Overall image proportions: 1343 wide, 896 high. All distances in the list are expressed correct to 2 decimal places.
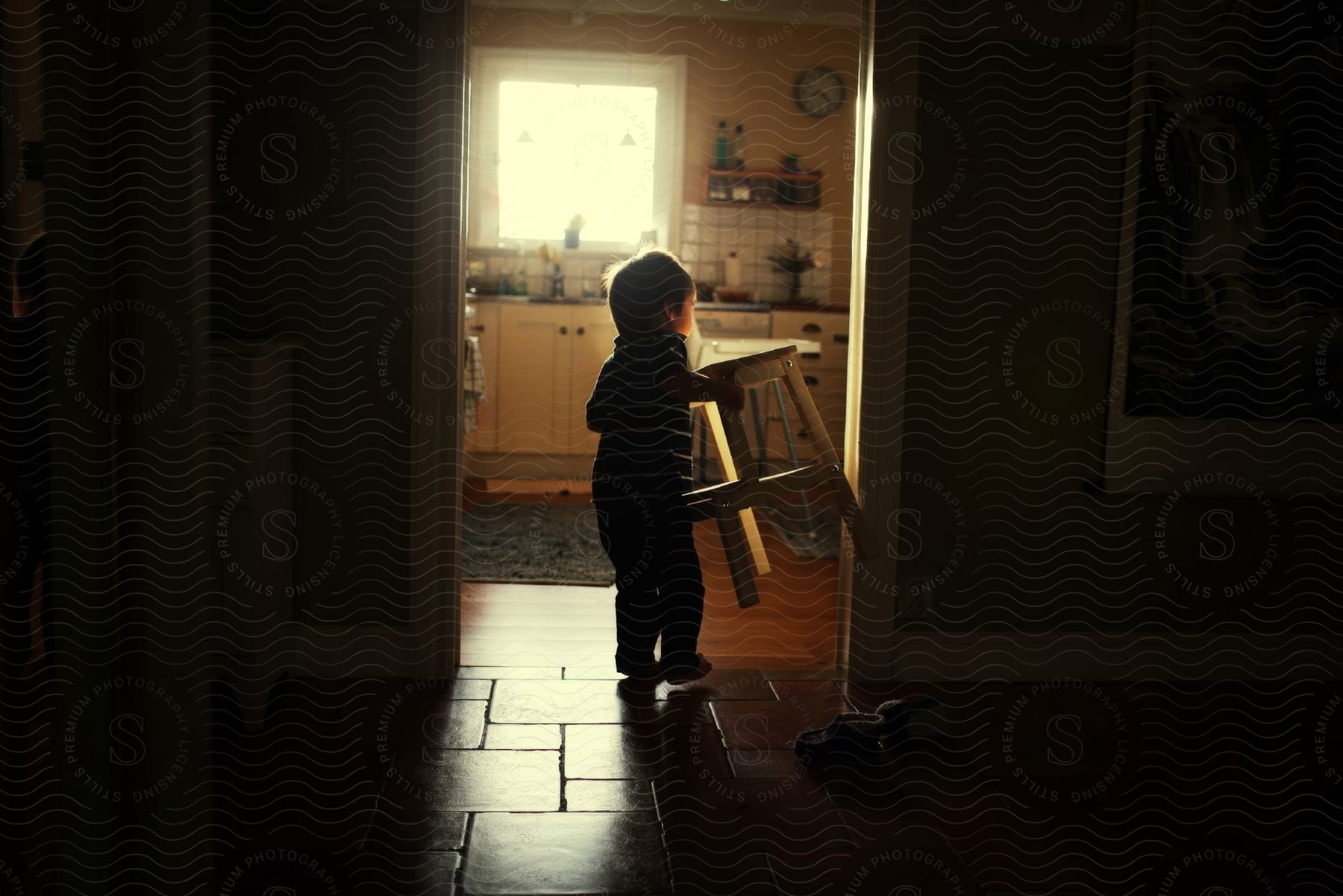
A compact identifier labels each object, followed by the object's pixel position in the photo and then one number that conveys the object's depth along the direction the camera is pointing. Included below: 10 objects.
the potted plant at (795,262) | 5.05
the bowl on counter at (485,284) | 4.75
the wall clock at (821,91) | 5.03
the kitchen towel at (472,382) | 4.07
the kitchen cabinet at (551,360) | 4.46
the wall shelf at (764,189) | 5.06
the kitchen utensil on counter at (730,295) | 4.89
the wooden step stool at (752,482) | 2.12
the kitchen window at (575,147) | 4.82
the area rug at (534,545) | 3.20
